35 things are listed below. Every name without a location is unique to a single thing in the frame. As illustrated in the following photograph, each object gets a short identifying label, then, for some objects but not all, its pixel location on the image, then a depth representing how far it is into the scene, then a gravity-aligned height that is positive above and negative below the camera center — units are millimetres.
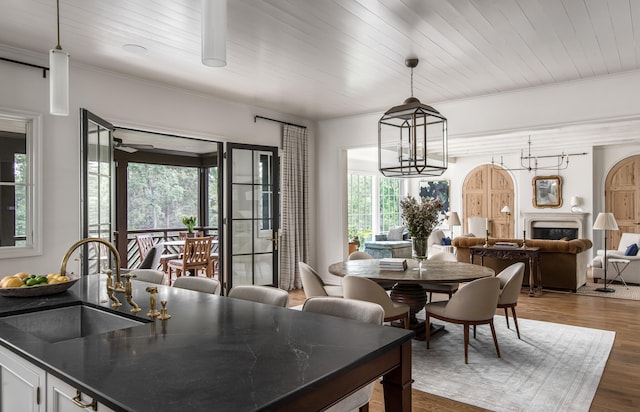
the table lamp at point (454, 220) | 9902 -270
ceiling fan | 7845 +1181
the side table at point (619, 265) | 7102 -966
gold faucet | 2087 -240
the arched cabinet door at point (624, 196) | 9727 +252
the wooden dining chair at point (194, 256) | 6918 -751
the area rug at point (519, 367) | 2924 -1272
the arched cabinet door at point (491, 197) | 11703 +299
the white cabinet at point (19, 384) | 1420 -605
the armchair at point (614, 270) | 7195 -1028
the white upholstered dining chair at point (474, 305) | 3529 -795
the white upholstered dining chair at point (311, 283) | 3959 -677
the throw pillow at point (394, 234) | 11102 -652
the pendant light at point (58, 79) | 2223 +676
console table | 6477 -715
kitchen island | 1088 -456
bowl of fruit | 2242 -389
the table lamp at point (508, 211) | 11367 -88
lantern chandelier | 3416 +634
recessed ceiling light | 3764 +1408
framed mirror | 10744 +406
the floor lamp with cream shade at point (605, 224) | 6691 -264
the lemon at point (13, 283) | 2268 -376
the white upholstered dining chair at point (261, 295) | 2369 -482
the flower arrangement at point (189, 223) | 9016 -277
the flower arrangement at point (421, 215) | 4117 -66
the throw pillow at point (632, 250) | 7266 -721
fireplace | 10281 -433
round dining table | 3799 -600
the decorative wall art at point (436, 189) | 12727 +550
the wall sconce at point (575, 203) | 10266 +98
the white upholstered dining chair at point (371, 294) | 3617 -714
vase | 4234 -376
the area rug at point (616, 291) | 6273 -1276
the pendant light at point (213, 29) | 1596 +660
